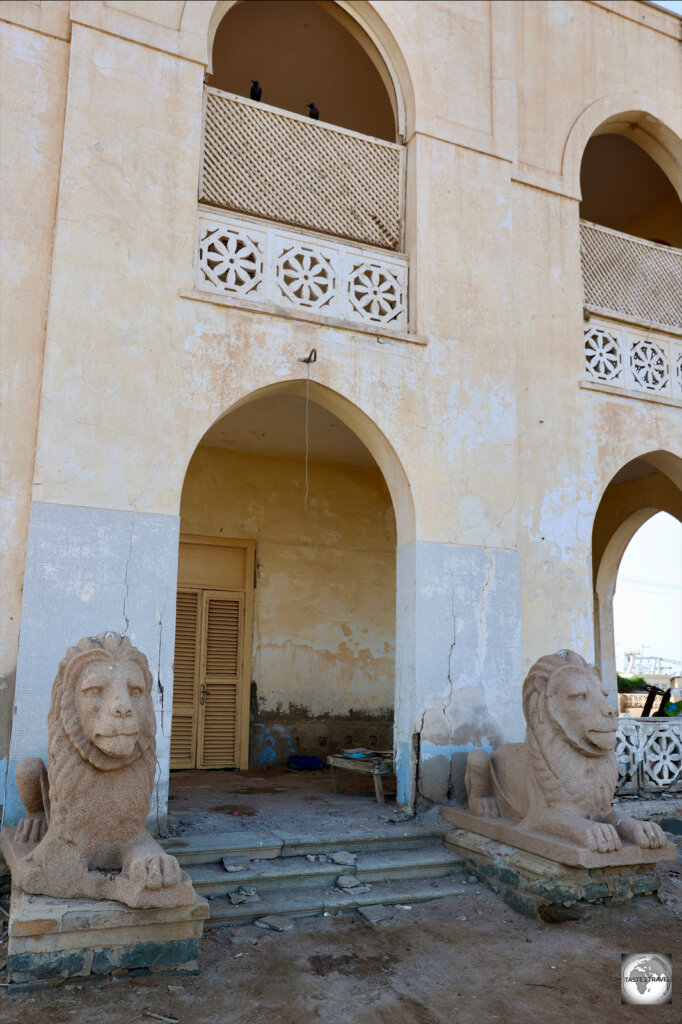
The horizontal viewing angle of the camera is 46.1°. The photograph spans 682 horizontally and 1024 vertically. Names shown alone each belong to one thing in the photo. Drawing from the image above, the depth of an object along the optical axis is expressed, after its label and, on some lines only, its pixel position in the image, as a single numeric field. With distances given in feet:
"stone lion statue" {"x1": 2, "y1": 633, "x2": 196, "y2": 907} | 12.85
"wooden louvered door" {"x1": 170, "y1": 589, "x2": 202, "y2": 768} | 29.45
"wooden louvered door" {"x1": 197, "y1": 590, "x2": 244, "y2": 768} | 29.91
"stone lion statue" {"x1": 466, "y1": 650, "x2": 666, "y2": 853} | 16.57
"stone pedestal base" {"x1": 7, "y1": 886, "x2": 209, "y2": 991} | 12.26
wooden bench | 22.23
